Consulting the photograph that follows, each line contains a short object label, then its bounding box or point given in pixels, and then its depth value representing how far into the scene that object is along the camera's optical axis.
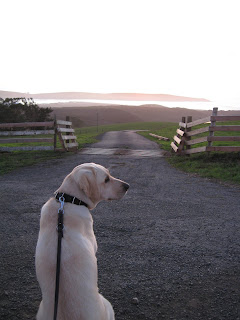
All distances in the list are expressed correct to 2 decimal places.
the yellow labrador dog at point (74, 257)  1.96
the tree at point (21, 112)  31.70
